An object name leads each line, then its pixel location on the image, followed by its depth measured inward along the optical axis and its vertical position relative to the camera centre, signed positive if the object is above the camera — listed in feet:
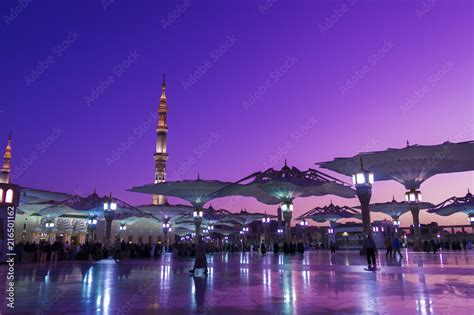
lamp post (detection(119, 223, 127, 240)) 201.67 +1.57
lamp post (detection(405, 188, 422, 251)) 97.81 +6.14
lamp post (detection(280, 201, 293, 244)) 115.24 +5.55
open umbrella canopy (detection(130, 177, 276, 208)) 129.90 +14.96
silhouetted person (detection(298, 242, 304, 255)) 110.20 -4.41
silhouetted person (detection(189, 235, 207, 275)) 39.74 -2.50
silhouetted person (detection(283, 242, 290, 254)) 107.34 -4.01
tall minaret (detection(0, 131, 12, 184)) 284.61 +54.78
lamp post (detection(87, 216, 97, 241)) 118.23 +3.72
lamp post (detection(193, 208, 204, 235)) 128.79 +5.91
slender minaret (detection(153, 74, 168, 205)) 273.03 +59.84
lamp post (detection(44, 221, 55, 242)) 154.73 +3.82
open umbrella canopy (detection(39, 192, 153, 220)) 120.62 +9.26
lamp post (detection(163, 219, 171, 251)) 165.86 +3.97
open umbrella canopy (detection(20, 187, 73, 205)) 131.58 +14.87
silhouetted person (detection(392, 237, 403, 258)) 74.60 -2.30
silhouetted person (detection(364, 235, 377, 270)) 44.39 -1.79
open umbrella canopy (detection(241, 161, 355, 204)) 108.47 +14.27
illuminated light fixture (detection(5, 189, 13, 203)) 56.40 +5.70
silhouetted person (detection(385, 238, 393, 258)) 76.25 -2.54
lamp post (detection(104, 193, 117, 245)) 93.86 +5.90
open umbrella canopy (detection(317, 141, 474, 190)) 89.25 +17.11
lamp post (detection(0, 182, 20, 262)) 55.67 +3.95
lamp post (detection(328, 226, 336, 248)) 187.20 +1.80
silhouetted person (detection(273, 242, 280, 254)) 111.75 -4.12
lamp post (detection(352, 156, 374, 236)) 67.53 +7.47
